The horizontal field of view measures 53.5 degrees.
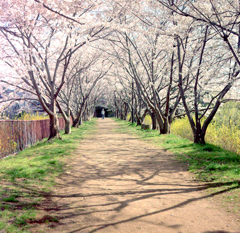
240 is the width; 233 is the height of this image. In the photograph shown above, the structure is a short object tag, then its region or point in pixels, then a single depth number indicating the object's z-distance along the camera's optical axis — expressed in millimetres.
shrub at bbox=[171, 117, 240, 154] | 9148
